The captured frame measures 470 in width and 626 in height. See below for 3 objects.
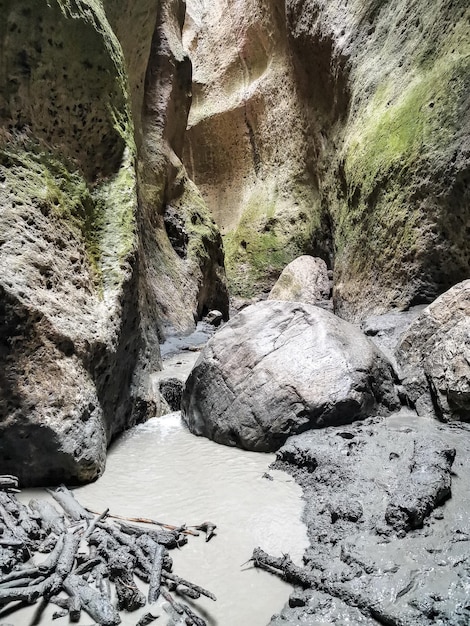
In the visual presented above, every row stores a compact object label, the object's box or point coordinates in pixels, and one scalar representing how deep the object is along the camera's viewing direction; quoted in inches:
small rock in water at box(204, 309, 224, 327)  510.6
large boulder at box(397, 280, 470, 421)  178.1
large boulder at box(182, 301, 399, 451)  188.1
